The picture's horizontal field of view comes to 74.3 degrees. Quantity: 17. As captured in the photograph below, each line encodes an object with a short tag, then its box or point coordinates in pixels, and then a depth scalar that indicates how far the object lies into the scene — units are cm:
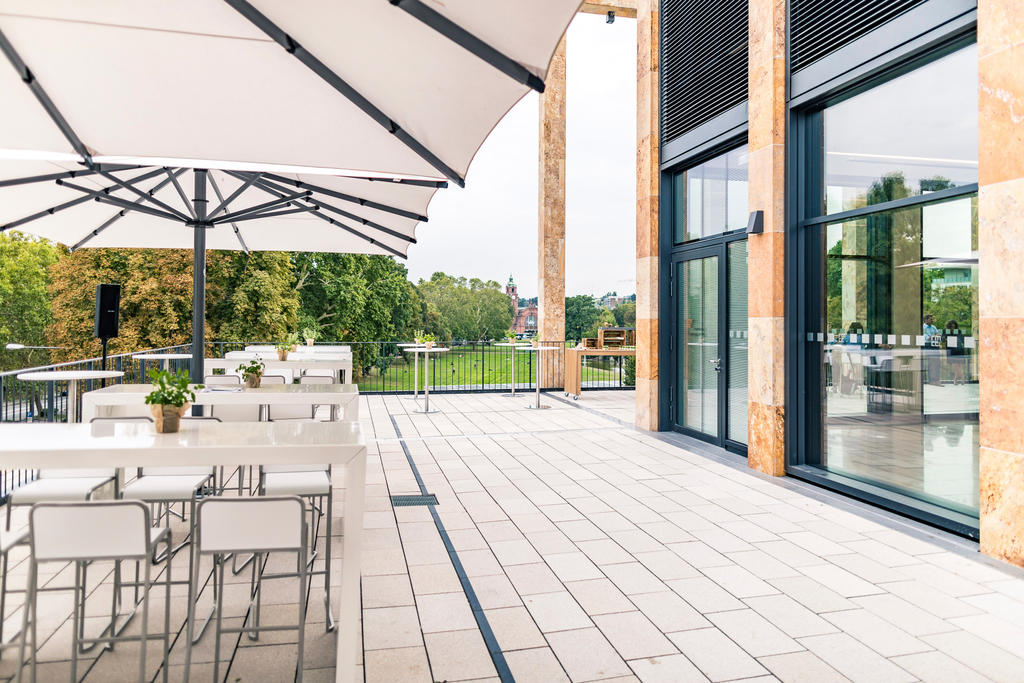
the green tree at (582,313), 3094
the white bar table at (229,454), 229
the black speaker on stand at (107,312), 638
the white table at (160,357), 658
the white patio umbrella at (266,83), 236
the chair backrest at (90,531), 209
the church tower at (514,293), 6006
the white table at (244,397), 405
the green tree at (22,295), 3186
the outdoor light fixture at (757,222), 584
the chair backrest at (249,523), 219
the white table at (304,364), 658
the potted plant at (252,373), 465
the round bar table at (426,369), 984
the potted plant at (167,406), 273
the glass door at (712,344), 665
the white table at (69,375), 508
